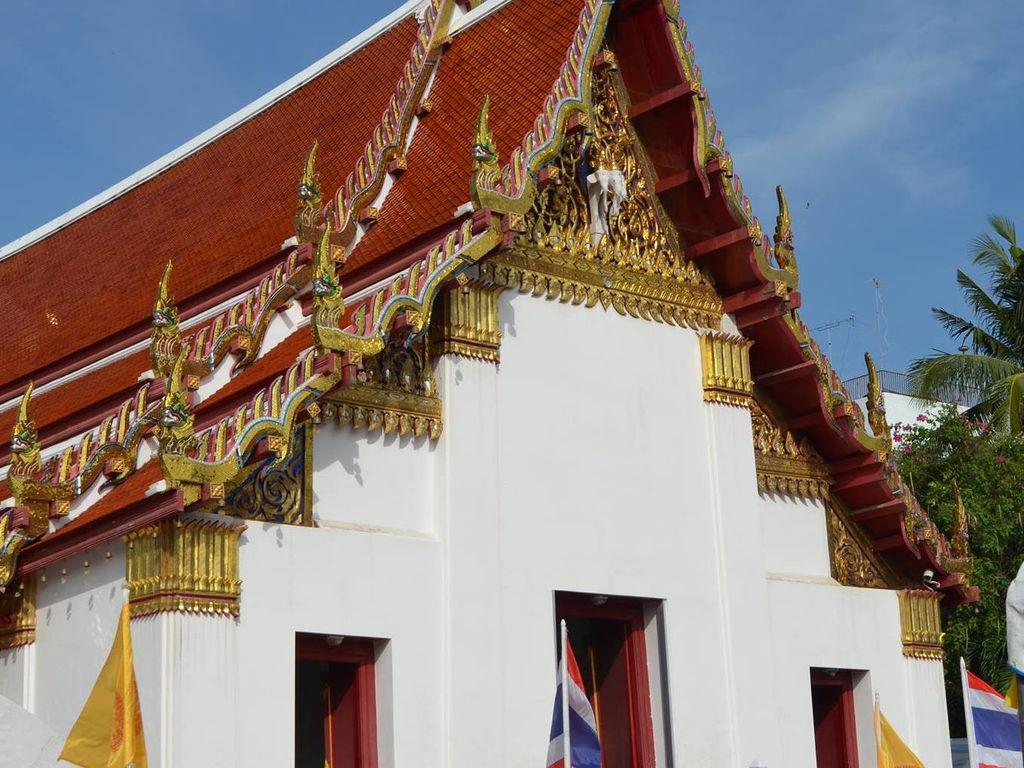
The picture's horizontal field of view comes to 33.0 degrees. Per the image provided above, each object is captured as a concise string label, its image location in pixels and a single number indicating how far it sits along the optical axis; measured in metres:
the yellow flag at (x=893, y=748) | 12.41
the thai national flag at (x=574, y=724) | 9.41
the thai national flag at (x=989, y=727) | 10.77
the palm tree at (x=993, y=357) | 23.05
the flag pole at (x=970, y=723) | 10.63
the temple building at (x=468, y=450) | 9.66
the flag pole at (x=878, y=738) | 12.36
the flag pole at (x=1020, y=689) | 7.63
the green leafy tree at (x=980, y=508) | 20.00
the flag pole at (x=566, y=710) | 9.27
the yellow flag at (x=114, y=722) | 8.48
